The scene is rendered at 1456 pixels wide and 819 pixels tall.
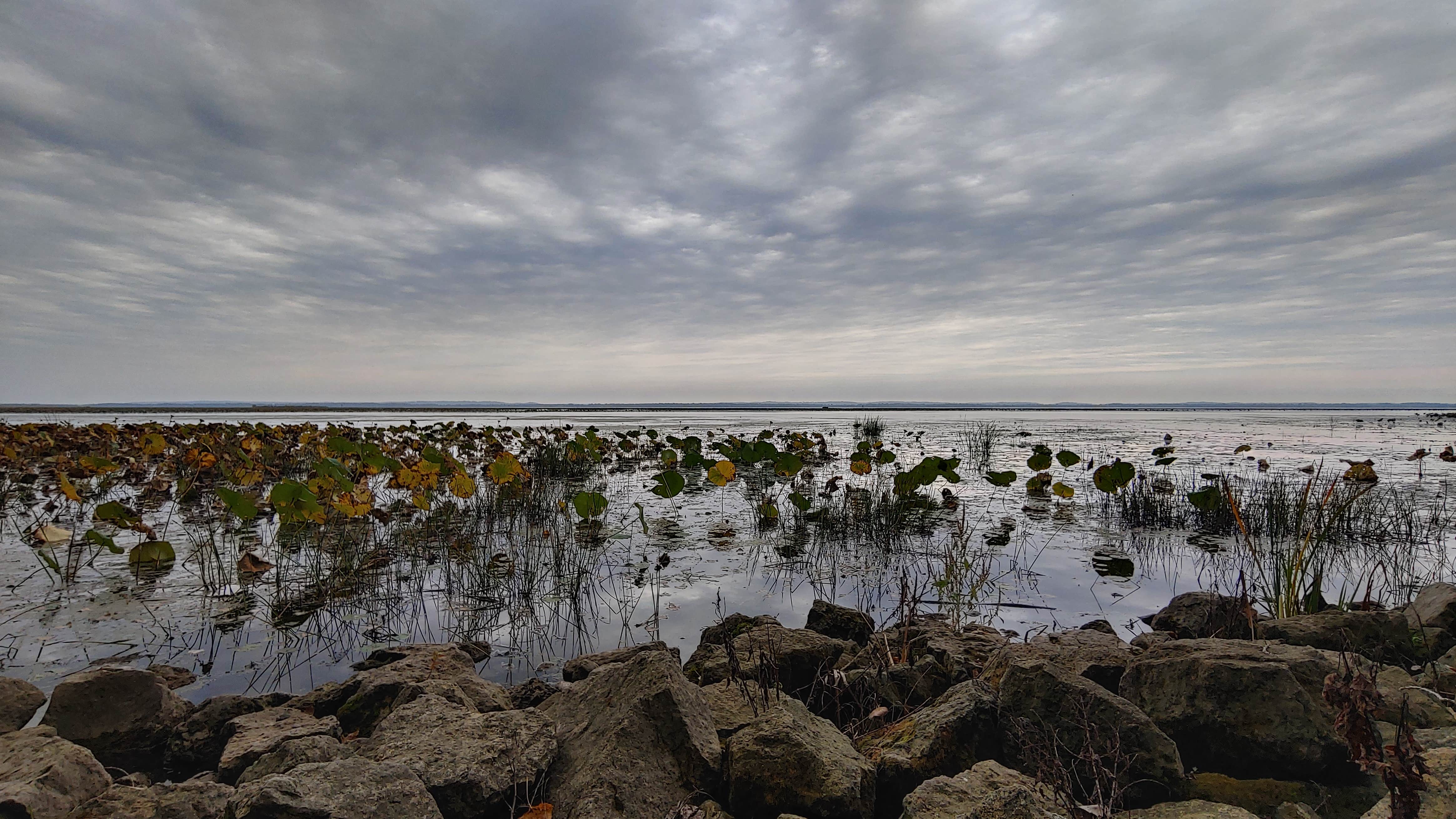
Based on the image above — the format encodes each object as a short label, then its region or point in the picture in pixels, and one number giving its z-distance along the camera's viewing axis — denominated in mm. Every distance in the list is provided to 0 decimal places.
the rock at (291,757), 2721
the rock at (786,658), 4078
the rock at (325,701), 3785
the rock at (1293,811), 2607
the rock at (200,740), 3404
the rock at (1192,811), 2463
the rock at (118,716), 3402
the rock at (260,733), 2961
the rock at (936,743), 2932
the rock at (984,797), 2266
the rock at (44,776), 2473
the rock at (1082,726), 2848
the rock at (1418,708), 3244
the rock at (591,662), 4391
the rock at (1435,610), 4594
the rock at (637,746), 2625
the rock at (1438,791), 2369
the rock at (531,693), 3945
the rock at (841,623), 5121
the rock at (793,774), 2645
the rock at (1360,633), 4418
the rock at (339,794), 2184
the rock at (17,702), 3453
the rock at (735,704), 3350
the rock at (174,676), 4270
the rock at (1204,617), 4691
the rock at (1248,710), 2934
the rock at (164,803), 2494
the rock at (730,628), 4996
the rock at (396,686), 3635
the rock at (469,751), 2633
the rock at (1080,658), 3676
